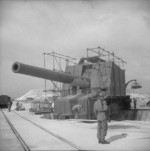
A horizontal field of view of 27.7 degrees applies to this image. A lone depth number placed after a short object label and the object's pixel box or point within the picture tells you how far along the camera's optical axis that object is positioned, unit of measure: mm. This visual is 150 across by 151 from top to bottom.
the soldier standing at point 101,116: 8482
